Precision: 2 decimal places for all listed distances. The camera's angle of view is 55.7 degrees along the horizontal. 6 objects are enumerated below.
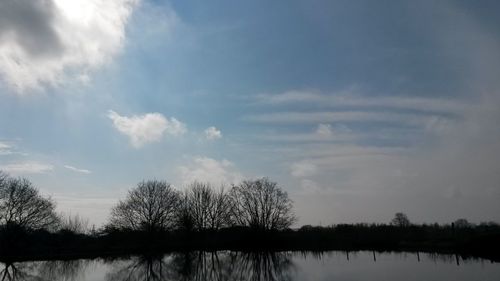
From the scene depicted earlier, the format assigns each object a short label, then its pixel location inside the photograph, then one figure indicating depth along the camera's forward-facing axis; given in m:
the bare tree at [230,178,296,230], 79.62
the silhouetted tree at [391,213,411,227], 116.71
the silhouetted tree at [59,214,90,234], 100.62
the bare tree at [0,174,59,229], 65.56
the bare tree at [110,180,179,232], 85.31
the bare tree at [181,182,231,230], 87.88
